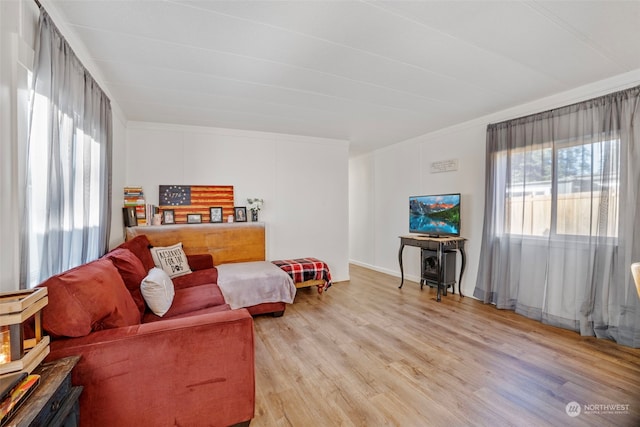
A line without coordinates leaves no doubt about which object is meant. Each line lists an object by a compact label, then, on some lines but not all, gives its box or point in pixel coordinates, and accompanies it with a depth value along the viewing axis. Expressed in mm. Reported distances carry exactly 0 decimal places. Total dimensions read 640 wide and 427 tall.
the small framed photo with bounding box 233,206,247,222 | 4352
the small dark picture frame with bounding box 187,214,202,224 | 4098
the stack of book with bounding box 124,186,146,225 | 3680
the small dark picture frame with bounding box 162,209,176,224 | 3982
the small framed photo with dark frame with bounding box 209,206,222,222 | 4223
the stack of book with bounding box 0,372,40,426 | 829
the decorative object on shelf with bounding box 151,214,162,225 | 3865
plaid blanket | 3877
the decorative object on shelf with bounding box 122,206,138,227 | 3594
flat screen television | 4039
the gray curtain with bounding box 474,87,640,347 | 2590
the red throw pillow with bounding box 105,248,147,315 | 2121
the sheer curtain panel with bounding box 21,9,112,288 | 1502
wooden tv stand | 3920
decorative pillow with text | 3219
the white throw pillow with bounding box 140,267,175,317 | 2090
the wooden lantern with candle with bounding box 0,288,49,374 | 918
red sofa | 1279
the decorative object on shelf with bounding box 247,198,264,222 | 4414
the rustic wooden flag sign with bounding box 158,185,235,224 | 4043
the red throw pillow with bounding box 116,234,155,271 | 2719
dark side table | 864
